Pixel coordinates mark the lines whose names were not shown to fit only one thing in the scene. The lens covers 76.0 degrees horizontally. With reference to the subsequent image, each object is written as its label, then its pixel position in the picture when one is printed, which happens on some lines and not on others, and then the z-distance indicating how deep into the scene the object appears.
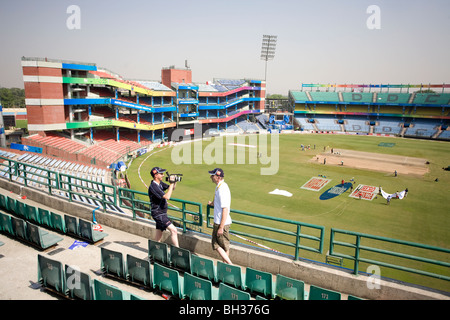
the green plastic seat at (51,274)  5.90
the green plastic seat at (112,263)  6.57
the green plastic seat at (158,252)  7.16
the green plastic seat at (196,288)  5.43
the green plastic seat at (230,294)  4.98
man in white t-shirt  6.47
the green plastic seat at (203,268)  6.45
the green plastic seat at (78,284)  5.49
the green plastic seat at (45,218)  9.38
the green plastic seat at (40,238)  7.97
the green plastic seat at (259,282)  5.86
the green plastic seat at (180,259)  6.77
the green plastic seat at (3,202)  10.99
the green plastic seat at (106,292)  4.94
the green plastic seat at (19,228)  8.35
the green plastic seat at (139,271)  6.25
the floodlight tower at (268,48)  81.88
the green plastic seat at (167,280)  5.90
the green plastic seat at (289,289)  5.53
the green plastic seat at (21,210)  9.99
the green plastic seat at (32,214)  9.65
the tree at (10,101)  116.62
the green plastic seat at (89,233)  8.43
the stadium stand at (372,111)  69.19
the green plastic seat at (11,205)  10.47
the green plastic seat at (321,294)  5.11
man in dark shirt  7.27
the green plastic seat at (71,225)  8.76
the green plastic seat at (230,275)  6.11
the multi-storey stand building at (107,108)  36.78
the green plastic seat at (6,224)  8.73
